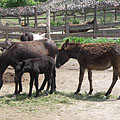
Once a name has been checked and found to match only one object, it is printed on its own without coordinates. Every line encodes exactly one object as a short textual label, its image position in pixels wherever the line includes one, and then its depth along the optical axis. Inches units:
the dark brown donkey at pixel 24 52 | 383.9
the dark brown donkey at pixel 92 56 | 357.7
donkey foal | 357.1
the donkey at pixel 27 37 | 548.4
